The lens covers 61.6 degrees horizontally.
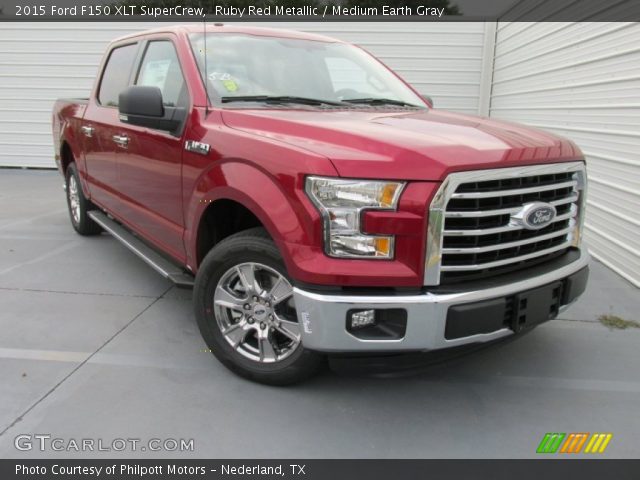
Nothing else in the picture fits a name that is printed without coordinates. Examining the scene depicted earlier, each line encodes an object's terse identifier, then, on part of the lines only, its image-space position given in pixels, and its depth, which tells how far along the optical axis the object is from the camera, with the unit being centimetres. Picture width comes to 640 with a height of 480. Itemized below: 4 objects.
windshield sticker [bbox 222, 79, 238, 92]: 331
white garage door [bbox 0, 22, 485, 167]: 1032
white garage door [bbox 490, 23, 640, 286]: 489
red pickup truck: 236
